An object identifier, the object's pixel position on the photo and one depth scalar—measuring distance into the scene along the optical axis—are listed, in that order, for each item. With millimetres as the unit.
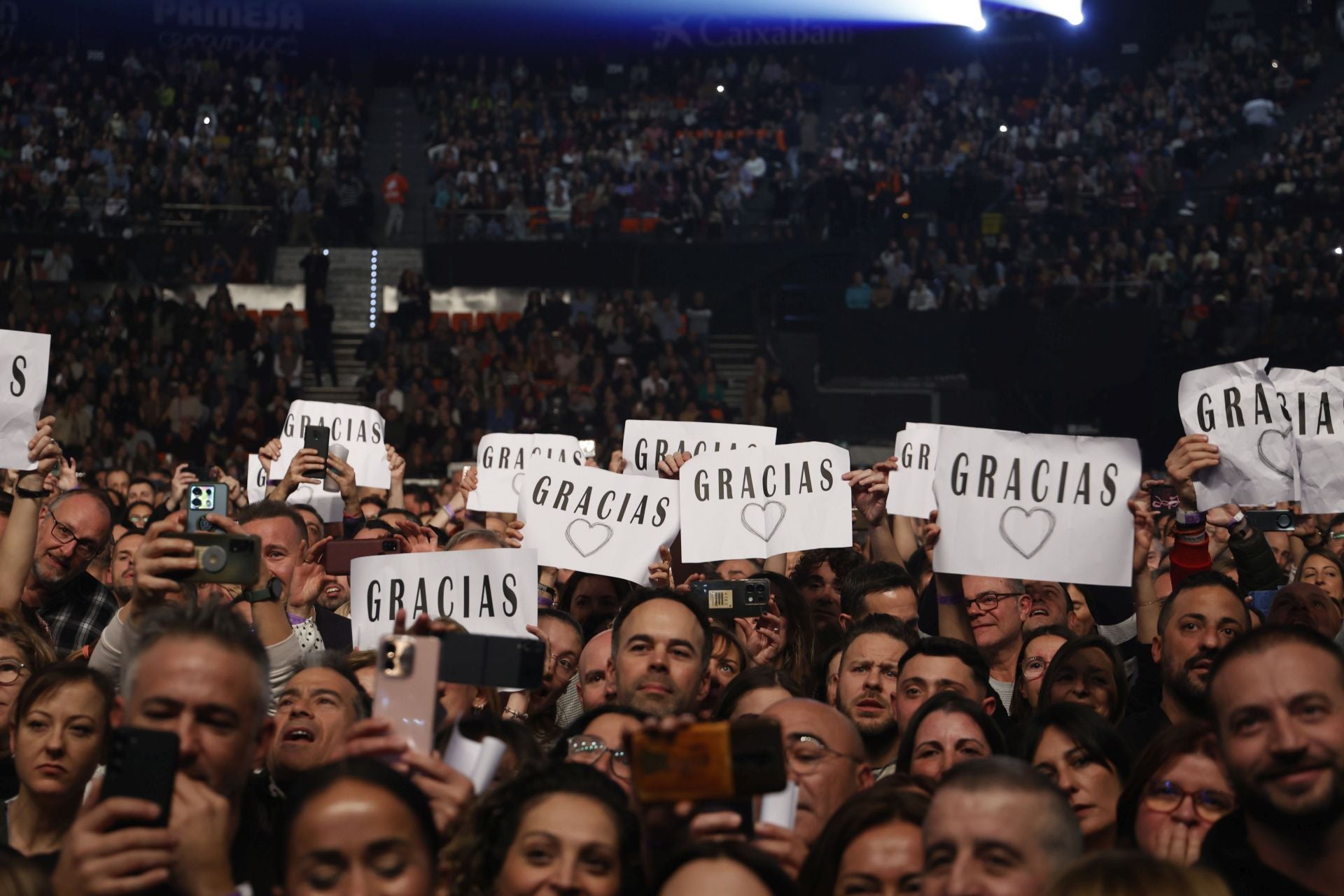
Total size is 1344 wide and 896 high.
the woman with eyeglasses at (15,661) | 4578
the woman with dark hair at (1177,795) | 3629
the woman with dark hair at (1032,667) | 5168
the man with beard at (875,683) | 4988
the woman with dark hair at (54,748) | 3939
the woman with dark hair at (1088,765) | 4027
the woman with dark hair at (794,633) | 5977
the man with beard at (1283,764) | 3062
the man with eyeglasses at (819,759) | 3951
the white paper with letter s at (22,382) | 6625
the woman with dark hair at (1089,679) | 4738
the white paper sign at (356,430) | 9367
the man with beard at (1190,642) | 4695
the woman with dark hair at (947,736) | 4172
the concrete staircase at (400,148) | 26422
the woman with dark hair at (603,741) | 3828
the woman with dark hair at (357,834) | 2846
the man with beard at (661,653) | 4789
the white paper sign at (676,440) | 8344
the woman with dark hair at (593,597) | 6855
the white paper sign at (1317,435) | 6312
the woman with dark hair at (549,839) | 3070
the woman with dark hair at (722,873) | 2961
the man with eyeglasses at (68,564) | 6188
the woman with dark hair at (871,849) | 3297
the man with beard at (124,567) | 5609
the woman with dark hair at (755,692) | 4602
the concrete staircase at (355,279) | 23750
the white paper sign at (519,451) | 8836
